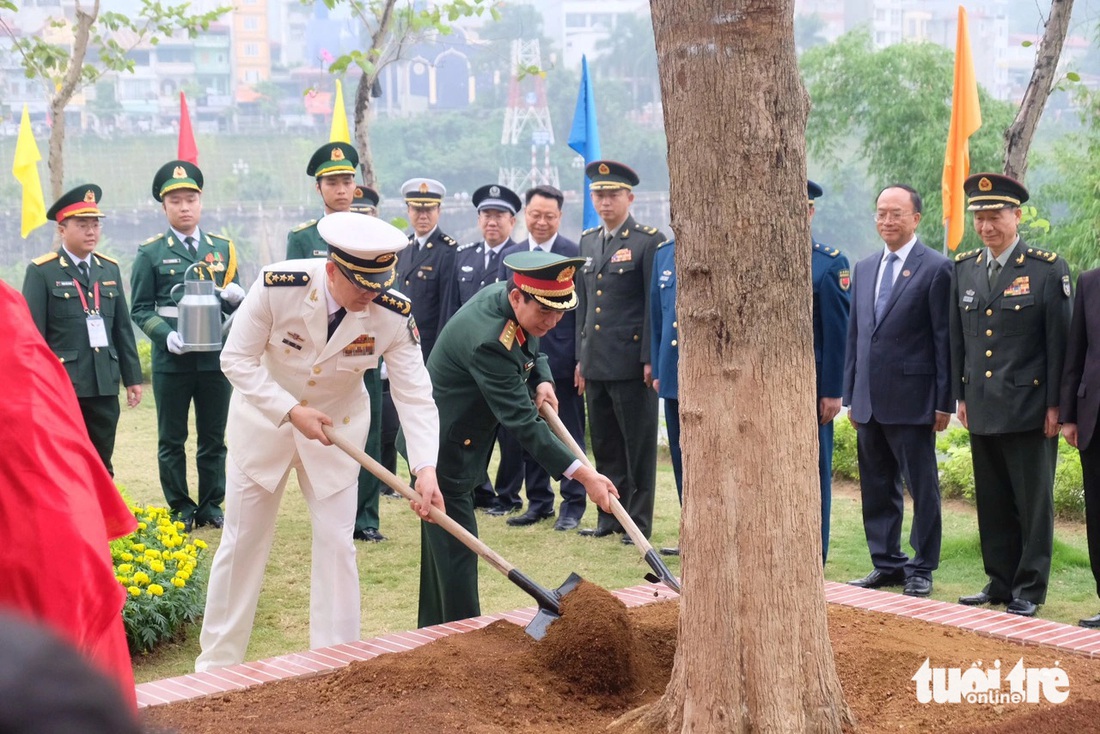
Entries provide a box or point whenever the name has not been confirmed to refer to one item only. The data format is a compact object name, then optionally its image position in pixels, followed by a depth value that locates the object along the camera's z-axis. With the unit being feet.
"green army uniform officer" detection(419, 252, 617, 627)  15.29
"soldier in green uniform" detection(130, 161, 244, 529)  25.02
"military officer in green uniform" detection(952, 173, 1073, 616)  18.40
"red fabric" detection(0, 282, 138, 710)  6.01
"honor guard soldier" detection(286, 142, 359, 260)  25.05
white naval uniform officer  15.28
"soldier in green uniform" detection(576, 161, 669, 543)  24.26
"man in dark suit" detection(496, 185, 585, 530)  25.79
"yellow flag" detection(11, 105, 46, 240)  35.99
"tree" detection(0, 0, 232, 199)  36.42
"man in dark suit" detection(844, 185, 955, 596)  19.88
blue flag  34.86
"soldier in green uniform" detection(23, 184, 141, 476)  24.80
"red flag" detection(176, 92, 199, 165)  36.73
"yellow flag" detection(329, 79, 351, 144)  34.40
